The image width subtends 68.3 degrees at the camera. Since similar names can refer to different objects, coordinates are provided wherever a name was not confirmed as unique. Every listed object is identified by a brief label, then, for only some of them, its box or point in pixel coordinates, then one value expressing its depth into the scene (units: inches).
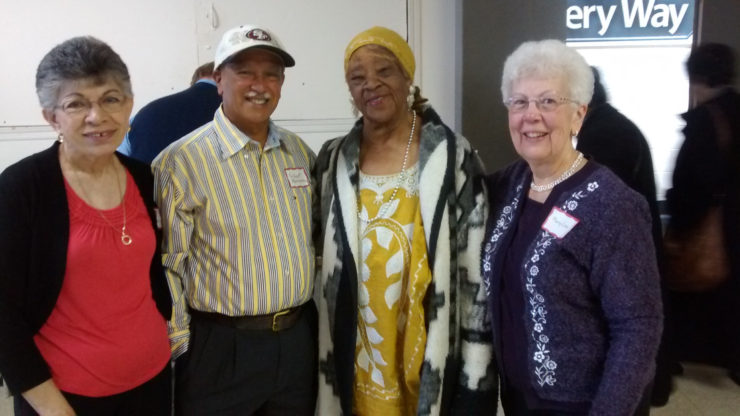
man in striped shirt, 61.4
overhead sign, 146.9
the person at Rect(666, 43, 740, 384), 110.0
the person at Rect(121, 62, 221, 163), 94.8
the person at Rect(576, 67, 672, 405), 95.3
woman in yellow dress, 63.7
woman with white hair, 47.8
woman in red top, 49.2
